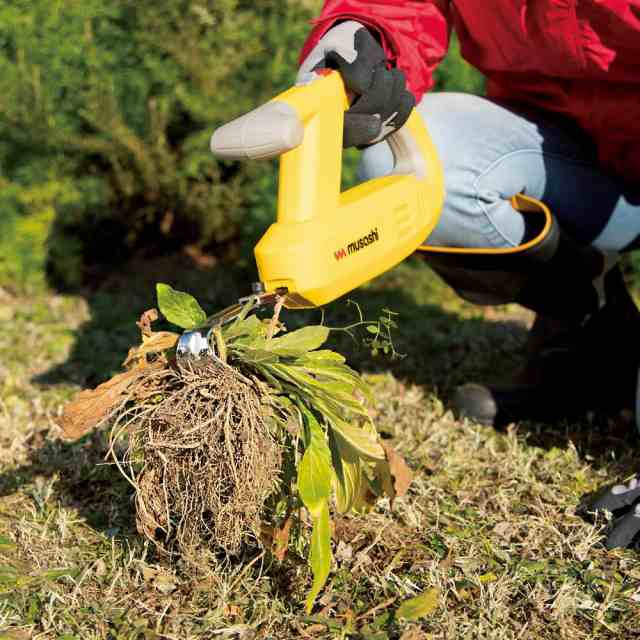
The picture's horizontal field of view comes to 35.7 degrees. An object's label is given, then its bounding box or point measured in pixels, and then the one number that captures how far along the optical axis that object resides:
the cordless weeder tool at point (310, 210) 1.65
